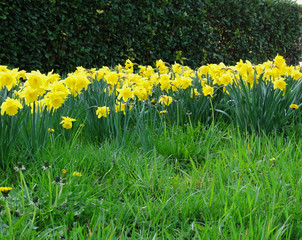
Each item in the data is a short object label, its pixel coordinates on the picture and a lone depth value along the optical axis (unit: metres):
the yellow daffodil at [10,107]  1.78
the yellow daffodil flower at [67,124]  2.15
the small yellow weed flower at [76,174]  1.78
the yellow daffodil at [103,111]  2.32
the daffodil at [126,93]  2.44
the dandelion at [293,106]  2.60
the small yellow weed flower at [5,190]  1.29
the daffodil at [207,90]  2.76
